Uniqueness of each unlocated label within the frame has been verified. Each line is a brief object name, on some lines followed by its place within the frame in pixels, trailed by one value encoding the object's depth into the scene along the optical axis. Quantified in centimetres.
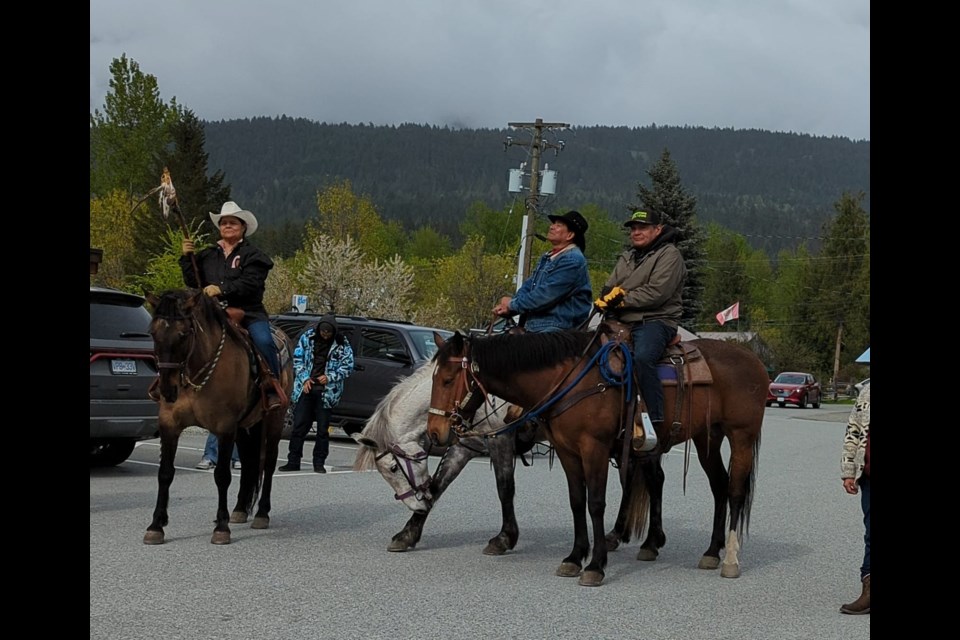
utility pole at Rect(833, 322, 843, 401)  8575
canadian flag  5512
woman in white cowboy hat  1034
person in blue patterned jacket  1579
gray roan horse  946
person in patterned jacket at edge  709
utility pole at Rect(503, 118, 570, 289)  3929
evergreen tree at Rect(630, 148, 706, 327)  5859
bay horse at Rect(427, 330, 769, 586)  859
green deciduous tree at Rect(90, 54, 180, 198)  7138
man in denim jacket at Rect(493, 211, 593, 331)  973
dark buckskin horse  944
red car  5559
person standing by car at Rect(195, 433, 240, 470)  1535
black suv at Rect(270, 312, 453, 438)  1928
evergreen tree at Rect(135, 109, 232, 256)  6875
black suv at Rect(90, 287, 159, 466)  1325
